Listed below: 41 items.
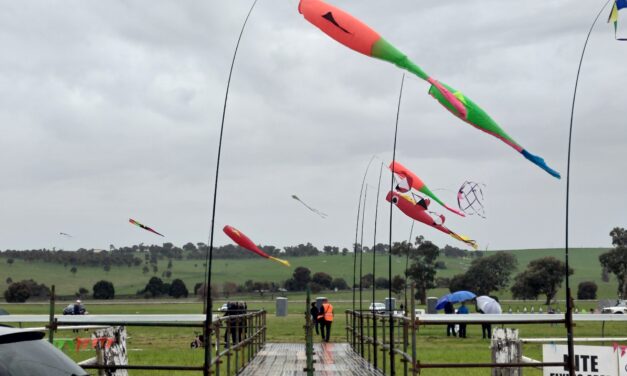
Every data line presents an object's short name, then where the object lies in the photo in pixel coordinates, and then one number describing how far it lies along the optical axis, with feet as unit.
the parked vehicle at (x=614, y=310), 214.57
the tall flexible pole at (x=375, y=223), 80.63
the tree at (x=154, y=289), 490.08
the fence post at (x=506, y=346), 45.21
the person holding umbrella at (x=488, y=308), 138.53
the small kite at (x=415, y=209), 67.59
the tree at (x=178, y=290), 488.02
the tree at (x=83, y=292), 486.18
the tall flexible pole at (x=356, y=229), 92.07
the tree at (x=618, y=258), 391.65
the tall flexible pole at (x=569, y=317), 39.28
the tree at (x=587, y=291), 482.28
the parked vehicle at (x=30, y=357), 21.11
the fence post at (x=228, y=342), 54.24
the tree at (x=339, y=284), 545.44
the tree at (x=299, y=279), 547.12
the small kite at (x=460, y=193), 54.29
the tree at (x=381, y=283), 559.79
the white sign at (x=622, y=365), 47.78
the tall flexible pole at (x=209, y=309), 37.58
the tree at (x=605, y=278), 577.43
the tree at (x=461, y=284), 420.36
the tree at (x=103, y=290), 476.95
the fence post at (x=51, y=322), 37.30
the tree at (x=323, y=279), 546.63
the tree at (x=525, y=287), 384.47
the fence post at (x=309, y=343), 66.18
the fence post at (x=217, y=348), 45.09
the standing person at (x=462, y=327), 135.70
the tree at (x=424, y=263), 343.05
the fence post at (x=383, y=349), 61.67
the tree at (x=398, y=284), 412.85
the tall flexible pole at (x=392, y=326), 52.60
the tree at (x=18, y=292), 443.73
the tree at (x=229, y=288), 511.48
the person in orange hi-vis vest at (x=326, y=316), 111.55
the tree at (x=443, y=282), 531.09
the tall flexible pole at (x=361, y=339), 78.83
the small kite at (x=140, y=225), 54.13
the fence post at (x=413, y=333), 39.99
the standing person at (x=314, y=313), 122.56
